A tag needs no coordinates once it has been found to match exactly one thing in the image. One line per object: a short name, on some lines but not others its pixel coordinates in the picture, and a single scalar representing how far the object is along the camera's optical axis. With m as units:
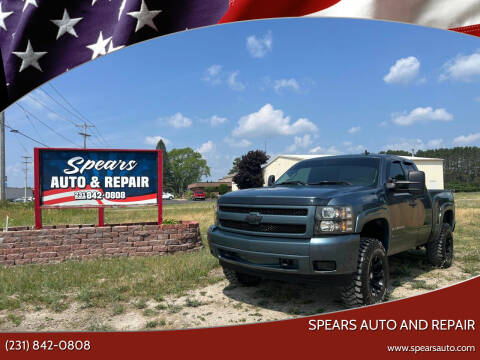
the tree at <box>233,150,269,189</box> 38.44
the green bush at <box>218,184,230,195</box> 53.66
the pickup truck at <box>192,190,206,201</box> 53.91
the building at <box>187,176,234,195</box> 60.09
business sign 6.87
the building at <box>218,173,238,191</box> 62.35
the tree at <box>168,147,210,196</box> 64.03
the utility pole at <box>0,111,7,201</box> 18.49
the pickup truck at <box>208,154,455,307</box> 3.08
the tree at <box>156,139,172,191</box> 65.00
